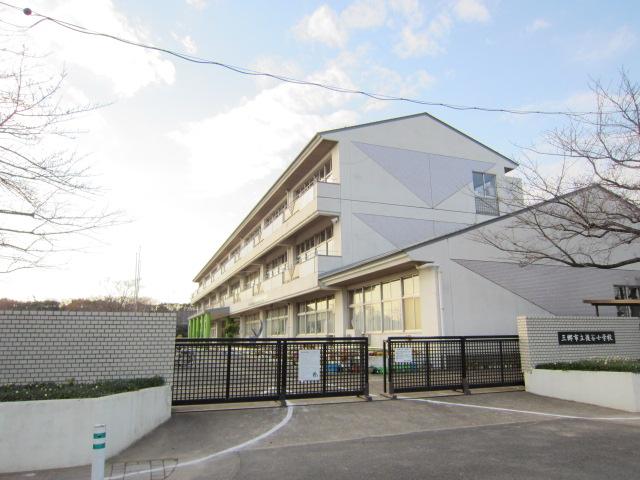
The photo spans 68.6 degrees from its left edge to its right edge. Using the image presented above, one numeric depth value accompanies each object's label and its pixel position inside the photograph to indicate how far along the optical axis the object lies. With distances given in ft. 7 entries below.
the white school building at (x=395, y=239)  49.34
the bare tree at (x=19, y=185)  23.83
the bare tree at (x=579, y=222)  40.52
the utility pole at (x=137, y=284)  167.38
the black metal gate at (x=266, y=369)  29.12
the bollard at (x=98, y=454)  12.92
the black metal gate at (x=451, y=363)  34.55
